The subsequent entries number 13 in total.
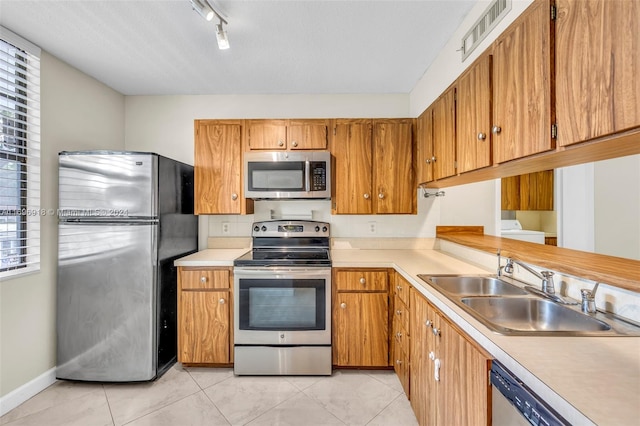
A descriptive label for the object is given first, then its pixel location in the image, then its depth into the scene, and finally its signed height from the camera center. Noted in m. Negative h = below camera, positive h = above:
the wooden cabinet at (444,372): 0.95 -0.66
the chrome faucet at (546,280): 1.30 -0.31
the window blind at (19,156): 1.88 +0.41
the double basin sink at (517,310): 0.98 -0.41
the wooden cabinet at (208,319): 2.28 -0.84
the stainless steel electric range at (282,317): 2.20 -0.80
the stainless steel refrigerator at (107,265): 2.10 -0.38
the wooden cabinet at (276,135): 2.58 +0.72
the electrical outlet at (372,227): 2.88 -0.14
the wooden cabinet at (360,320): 2.22 -0.83
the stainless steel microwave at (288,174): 2.46 +0.35
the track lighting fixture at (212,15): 1.54 +1.13
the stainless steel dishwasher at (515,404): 0.65 -0.49
